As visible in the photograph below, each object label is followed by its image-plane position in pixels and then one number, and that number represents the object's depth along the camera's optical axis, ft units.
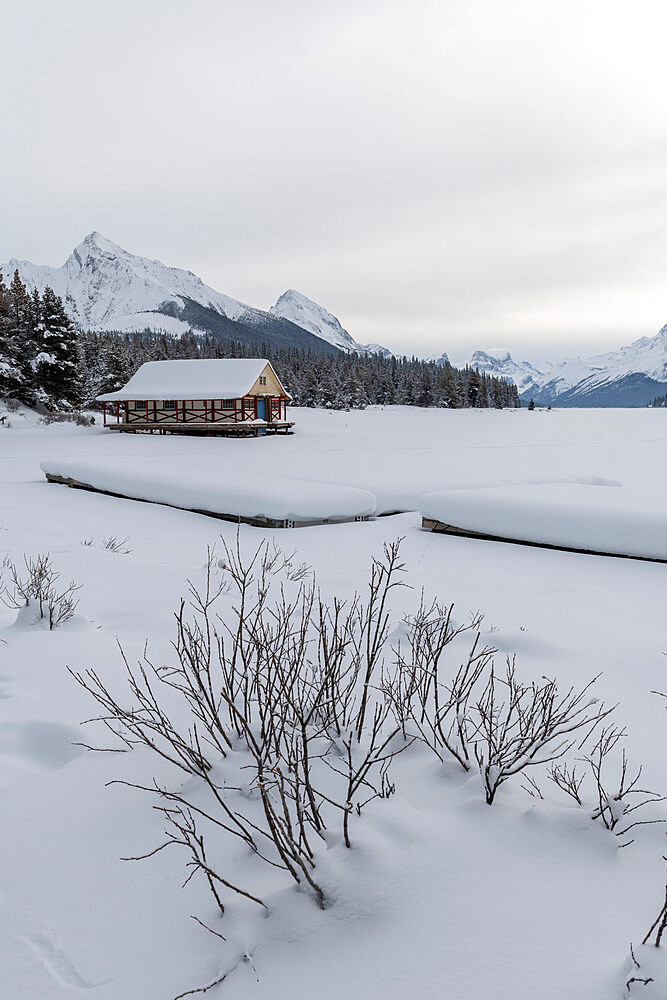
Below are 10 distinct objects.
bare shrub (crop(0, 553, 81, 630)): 15.20
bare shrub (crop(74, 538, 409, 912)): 7.12
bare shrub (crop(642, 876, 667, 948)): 5.24
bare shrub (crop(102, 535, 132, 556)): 25.56
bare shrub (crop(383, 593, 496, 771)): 9.27
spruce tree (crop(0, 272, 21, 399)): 101.86
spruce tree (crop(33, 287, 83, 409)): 113.29
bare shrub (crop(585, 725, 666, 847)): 7.64
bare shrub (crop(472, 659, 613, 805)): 8.13
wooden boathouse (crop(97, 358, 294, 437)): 117.60
